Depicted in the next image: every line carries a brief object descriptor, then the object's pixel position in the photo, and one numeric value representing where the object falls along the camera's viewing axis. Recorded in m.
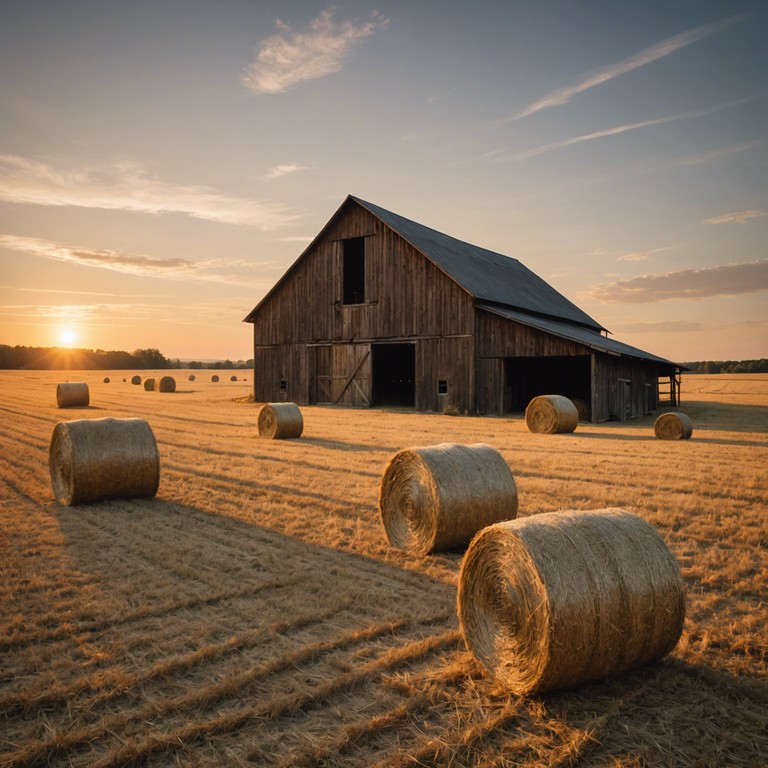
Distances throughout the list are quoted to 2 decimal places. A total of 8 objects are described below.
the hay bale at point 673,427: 17.02
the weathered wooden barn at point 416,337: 24.88
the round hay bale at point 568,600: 3.91
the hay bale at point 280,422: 17.00
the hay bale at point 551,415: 18.56
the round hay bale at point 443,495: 6.95
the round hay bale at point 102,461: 9.05
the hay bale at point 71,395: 28.47
